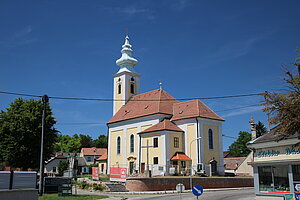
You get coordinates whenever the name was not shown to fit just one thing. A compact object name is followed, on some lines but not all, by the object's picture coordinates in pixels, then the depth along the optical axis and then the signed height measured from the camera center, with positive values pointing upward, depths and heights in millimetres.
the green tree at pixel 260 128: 78112 +7396
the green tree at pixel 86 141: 126925 +7316
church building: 44656 +3259
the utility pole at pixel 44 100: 24955 +4588
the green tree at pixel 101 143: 131250 +6664
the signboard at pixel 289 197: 17925 -2052
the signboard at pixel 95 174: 38512 -1608
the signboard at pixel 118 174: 34938 -1513
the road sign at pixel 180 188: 19688 -1677
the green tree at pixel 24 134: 34656 +2763
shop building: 19609 -434
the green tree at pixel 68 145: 112400 +5108
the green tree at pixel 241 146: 98375 +3978
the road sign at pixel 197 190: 16297 -1491
